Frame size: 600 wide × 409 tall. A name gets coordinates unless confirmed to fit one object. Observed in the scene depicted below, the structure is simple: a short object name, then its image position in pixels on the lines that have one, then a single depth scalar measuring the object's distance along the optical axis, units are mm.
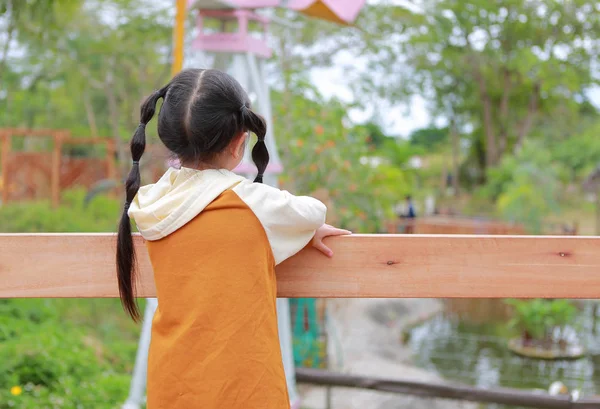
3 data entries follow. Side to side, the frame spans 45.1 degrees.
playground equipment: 2857
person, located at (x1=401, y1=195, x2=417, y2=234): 11188
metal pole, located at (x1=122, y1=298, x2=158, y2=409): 2801
